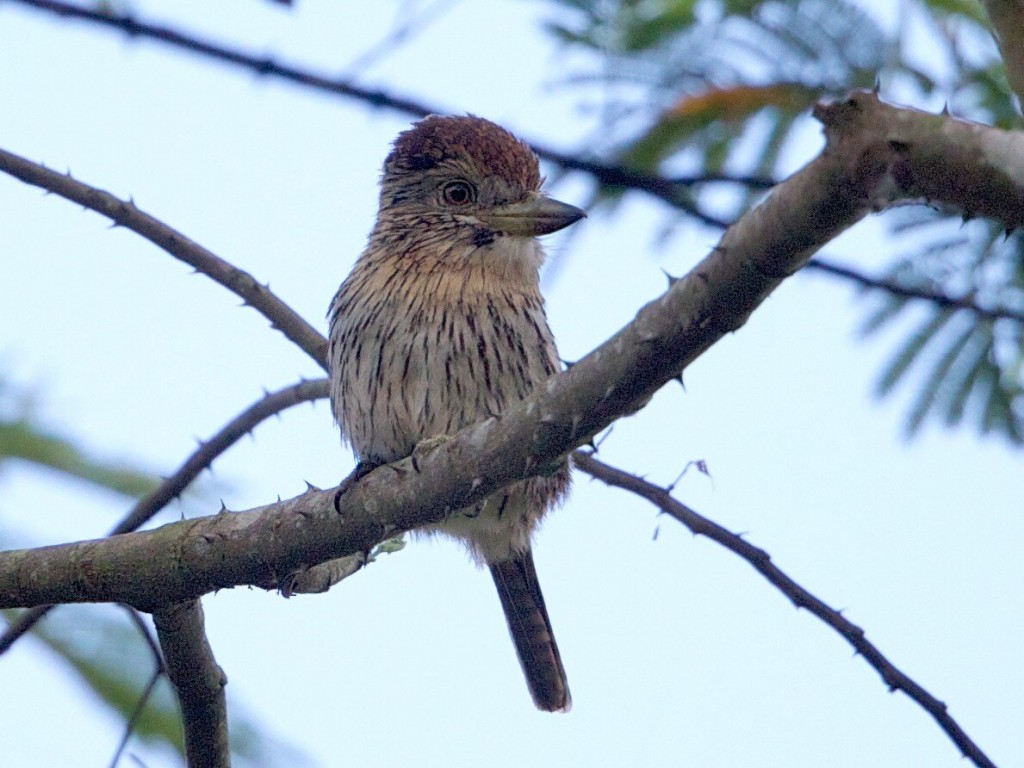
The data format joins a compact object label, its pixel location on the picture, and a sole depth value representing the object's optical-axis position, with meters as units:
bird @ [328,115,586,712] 7.50
